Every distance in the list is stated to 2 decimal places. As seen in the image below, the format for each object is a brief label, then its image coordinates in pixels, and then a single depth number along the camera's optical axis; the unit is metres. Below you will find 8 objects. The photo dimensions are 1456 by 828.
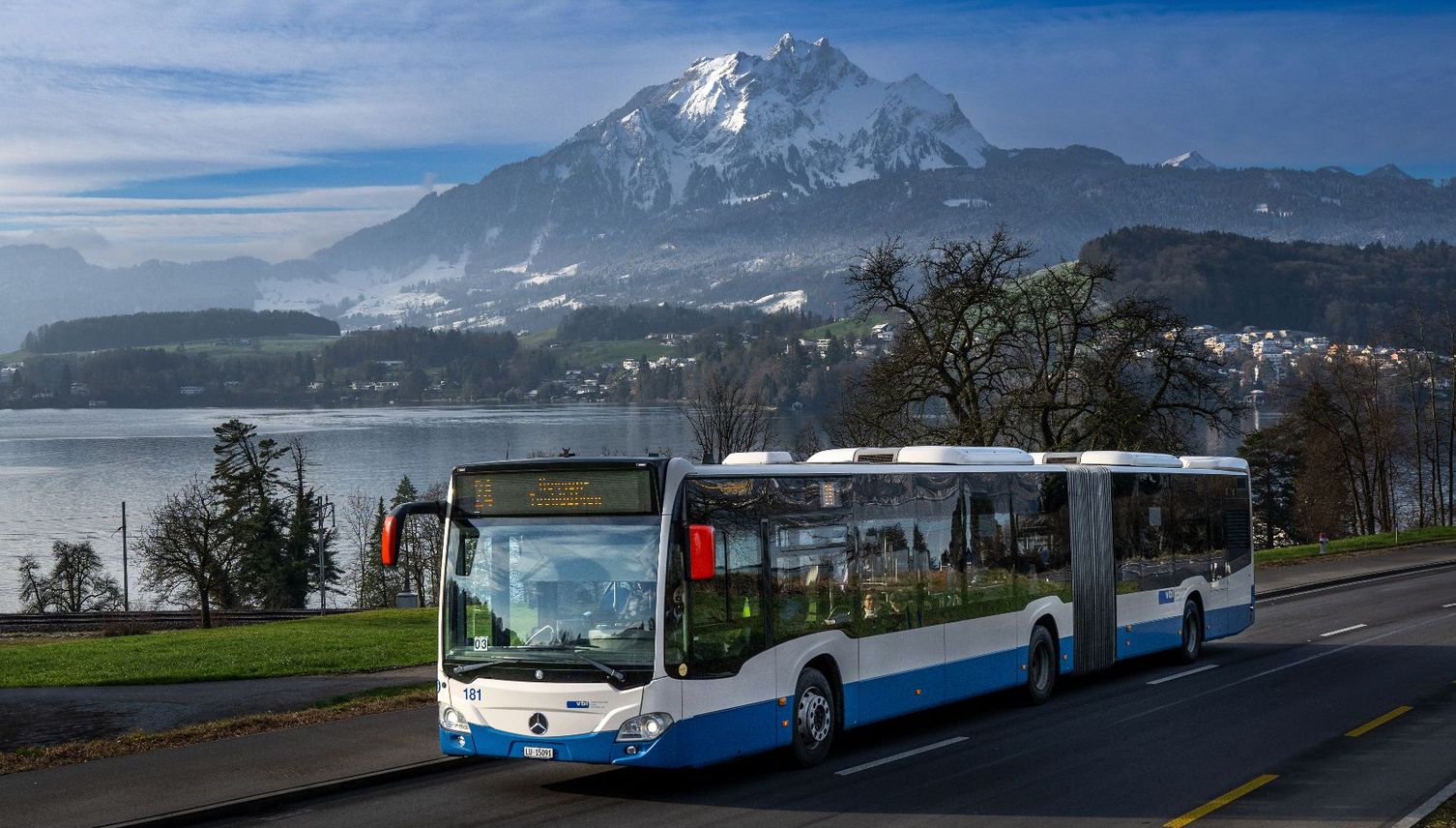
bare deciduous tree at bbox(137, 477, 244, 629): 59.91
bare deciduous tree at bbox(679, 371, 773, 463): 63.56
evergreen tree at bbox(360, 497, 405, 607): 80.62
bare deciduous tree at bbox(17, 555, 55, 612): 82.62
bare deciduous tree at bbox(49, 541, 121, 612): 83.44
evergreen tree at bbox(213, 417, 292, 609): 80.12
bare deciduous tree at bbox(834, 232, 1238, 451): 41.12
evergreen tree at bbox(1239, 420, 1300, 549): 91.69
